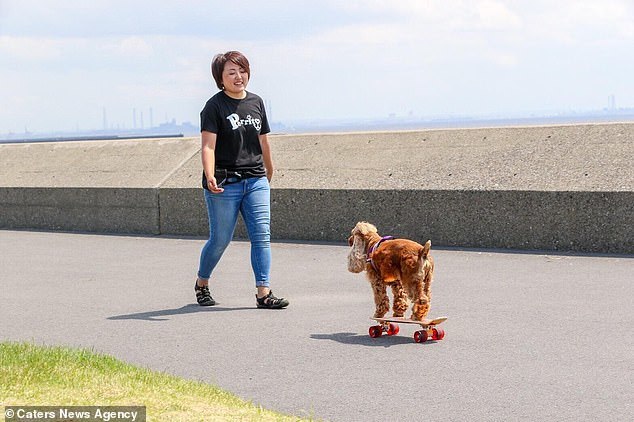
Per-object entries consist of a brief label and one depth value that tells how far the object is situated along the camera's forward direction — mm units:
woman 17203
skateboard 14305
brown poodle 14602
